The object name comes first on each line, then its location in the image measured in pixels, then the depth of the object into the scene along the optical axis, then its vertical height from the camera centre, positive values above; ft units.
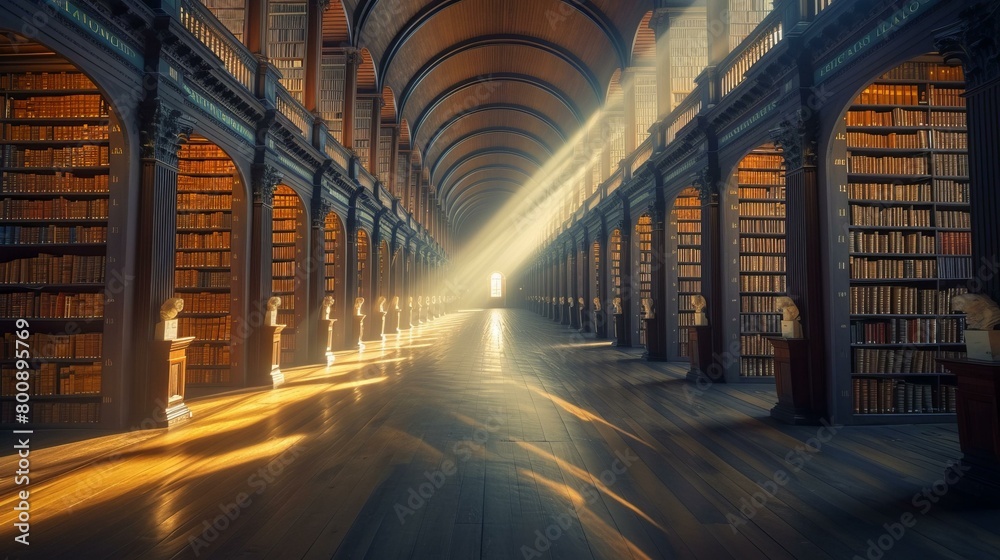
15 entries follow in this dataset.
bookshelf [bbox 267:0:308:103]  31.68 +16.10
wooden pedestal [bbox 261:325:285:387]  24.37 -2.57
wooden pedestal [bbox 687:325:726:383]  24.58 -2.82
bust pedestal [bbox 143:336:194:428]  16.55 -2.91
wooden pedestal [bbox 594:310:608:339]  47.70 -2.44
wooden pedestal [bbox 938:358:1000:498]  10.64 -2.65
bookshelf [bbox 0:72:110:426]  16.75 +2.12
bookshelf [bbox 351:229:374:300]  44.39 +2.63
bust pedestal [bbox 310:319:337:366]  31.35 -2.88
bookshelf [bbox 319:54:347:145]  38.34 +15.74
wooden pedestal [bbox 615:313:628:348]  40.73 -2.76
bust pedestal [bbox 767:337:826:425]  16.97 -3.05
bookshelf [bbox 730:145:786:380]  25.12 +2.33
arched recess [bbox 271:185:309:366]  30.66 +1.73
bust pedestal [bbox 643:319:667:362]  31.83 -2.81
